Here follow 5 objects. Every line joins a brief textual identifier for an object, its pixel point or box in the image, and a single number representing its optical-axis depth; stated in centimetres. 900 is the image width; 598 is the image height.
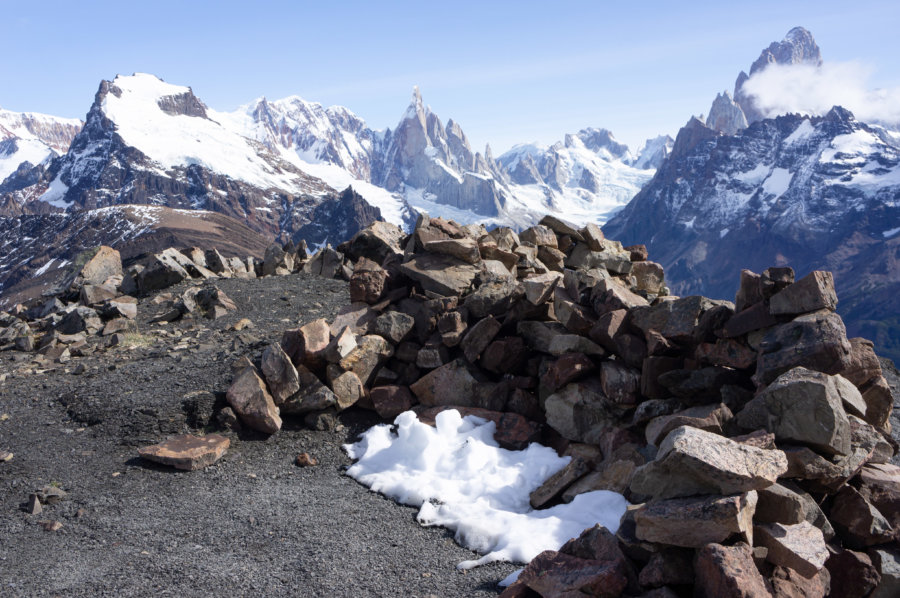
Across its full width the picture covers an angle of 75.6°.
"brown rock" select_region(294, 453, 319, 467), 1237
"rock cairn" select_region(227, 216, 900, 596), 701
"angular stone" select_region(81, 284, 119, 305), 2472
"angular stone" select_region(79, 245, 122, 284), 2917
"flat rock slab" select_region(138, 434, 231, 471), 1174
